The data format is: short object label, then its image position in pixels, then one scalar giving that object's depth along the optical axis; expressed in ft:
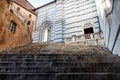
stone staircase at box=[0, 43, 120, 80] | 4.92
